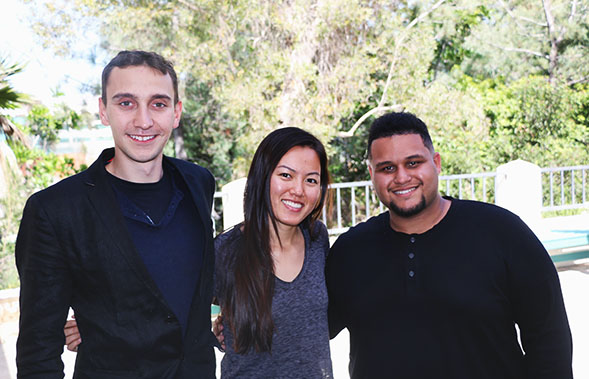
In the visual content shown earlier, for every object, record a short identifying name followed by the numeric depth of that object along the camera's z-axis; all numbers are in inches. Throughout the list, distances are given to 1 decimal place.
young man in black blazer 68.6
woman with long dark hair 85.4
